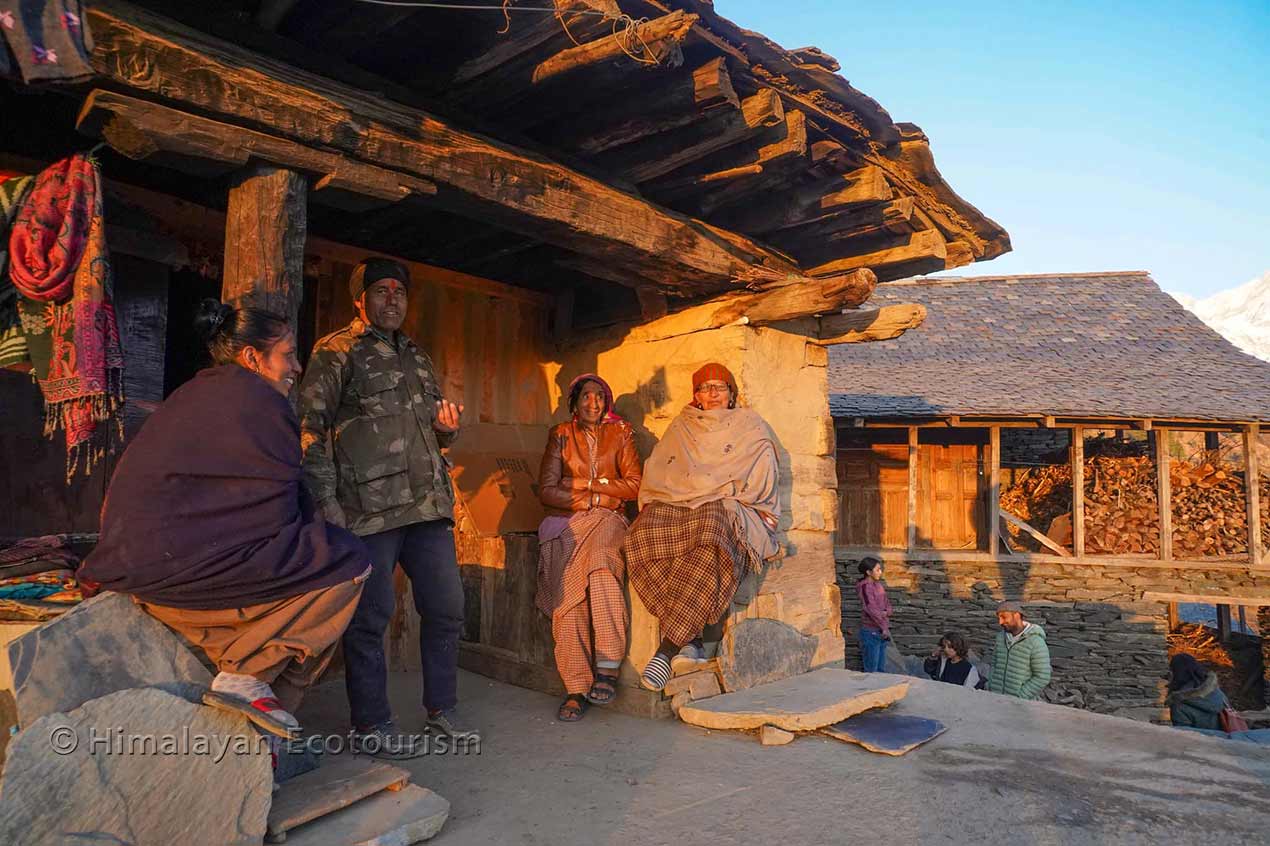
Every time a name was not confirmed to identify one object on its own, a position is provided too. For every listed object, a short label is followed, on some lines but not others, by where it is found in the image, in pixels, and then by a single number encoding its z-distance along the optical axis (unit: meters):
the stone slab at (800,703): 3.83
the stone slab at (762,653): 4.34
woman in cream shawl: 4.05
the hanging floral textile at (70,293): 2.75
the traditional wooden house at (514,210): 2.92
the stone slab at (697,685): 4.10
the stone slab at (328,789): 2.32
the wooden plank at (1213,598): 12.41
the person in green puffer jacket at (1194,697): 7.95
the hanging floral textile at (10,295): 2.81
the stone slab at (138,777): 1.89
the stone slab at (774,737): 3.73
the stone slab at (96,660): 2.01
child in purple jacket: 9.39
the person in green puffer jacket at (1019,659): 7.37
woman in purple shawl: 2.21
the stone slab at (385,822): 2.31
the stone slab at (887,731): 3.66
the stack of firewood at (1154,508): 13.55
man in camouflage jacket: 3.23
